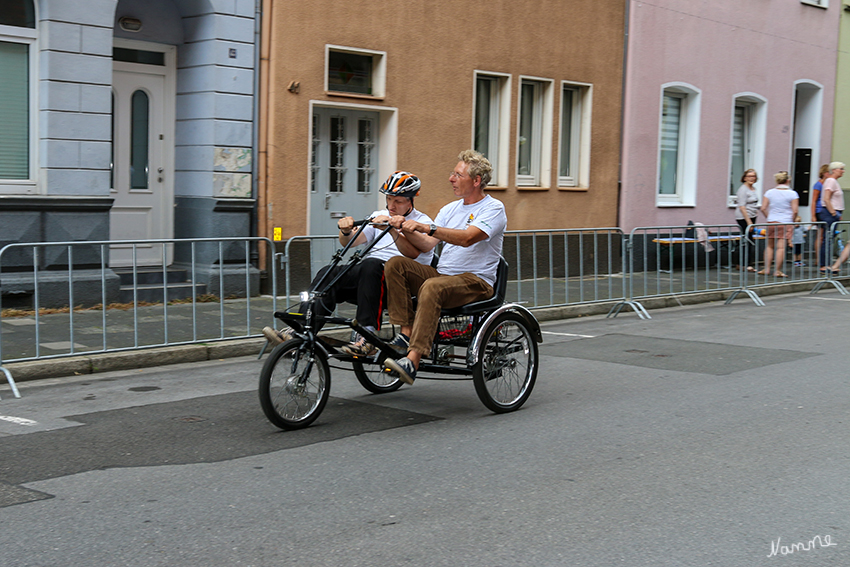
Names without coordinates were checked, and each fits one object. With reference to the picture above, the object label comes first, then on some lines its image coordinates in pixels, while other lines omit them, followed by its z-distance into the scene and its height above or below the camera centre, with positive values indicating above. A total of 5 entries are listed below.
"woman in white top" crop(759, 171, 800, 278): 17.62 +0.18
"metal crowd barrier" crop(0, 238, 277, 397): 8.02 -0.91
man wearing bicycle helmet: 6.64 -0.47
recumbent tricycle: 6.24 -1.08
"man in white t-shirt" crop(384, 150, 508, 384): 6.59 -0.44
